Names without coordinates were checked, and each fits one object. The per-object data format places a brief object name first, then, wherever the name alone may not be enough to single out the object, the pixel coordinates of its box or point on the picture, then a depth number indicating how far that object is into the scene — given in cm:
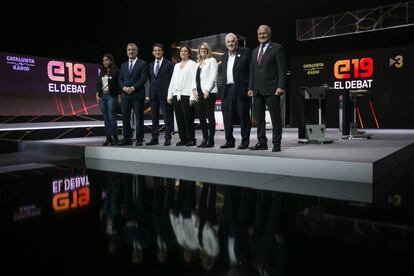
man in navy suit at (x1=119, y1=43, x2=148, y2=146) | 423
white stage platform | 259
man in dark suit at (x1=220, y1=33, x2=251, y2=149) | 351
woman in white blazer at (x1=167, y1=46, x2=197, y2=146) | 394
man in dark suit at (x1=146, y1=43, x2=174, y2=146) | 419
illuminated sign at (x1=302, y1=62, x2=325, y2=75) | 1041
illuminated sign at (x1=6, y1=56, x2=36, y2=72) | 646
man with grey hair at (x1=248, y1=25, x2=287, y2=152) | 326
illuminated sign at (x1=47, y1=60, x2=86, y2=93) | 710
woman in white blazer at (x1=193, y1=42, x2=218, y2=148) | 367
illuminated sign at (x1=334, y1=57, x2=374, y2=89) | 961
